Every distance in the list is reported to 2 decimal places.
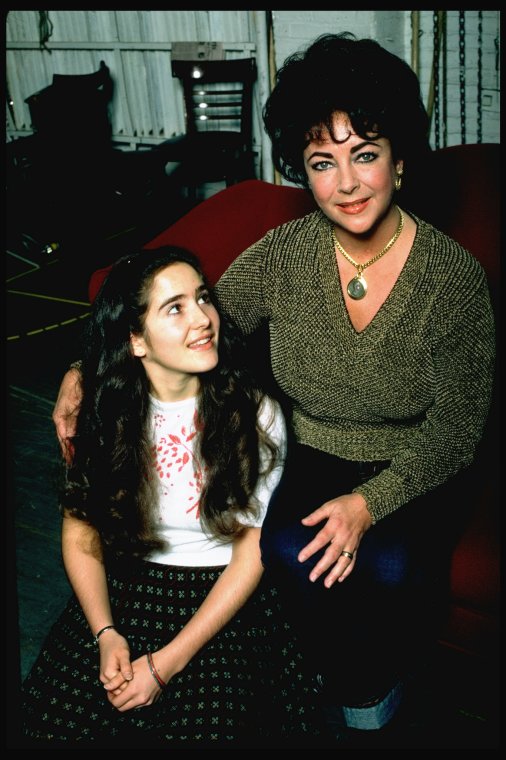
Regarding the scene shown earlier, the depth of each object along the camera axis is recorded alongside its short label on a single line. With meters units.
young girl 1.30
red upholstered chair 1.47
